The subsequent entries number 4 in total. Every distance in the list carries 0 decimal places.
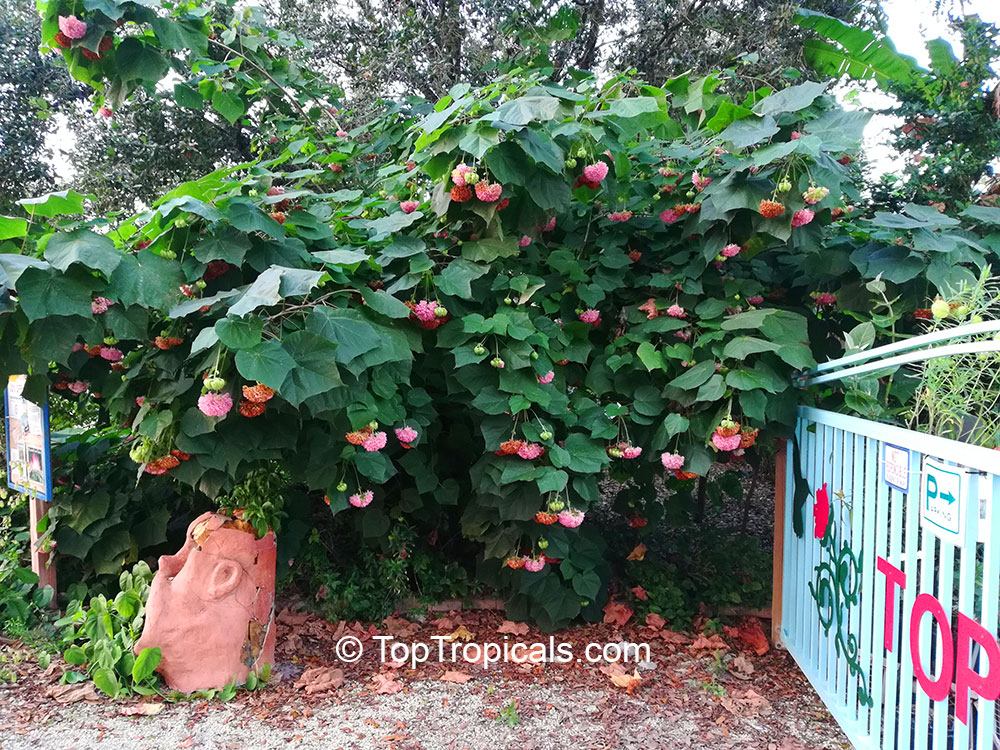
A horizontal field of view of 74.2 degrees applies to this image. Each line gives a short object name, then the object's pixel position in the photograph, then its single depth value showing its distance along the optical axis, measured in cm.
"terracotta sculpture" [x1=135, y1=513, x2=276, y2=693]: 285
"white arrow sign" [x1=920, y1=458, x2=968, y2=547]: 166
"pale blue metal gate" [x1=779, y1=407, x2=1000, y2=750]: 163
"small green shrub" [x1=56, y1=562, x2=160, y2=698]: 280
